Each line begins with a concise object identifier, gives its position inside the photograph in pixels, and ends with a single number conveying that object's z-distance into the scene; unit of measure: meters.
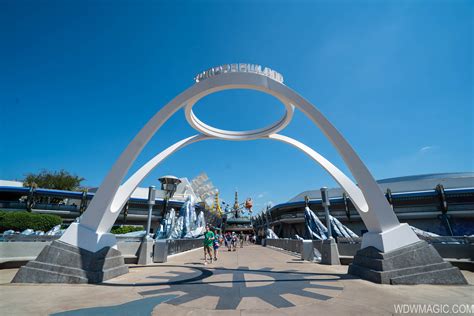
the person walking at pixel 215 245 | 14.42
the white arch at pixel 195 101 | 8.49
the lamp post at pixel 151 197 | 13.73
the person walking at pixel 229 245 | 25.21
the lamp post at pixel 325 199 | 14.00
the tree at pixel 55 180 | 52.56
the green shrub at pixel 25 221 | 30.31
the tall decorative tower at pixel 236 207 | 97.68
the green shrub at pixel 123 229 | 38.56
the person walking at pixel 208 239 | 12.74
